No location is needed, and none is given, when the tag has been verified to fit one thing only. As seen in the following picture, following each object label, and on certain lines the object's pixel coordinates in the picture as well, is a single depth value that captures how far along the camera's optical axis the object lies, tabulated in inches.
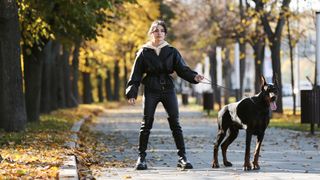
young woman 459.5
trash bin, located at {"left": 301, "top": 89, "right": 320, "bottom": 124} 782.5
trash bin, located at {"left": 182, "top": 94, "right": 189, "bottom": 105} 2370.1
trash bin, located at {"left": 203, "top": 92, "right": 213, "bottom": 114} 1431.3
